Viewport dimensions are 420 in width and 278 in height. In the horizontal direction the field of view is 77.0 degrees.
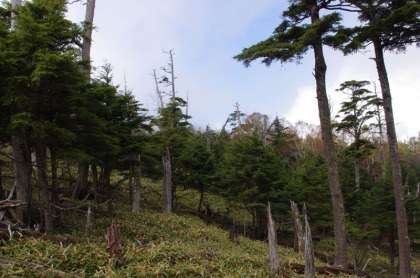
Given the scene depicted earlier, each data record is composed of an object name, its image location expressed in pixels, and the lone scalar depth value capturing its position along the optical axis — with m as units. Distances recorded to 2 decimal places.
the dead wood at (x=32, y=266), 3.38
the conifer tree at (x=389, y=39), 9.46
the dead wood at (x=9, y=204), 5.12
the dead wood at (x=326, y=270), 6.12
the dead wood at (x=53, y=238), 4.54
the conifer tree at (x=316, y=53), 8.69
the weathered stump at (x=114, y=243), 4.16
